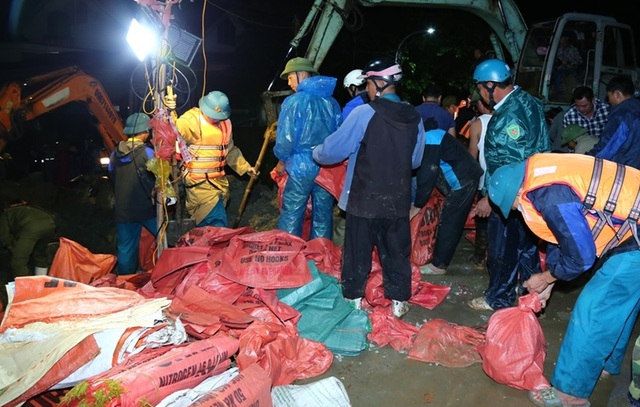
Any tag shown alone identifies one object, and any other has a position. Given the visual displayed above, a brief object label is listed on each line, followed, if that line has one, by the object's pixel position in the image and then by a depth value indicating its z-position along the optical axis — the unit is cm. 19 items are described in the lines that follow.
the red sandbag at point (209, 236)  433
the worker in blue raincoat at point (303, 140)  481
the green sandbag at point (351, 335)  364
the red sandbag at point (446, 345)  356
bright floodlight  402
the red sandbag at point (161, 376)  235
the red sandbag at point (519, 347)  320
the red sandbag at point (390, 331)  377
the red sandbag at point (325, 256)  443
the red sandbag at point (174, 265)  405
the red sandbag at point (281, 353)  314
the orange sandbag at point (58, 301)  326
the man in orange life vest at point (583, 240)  266
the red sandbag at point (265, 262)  392
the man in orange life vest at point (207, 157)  486
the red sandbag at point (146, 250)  543
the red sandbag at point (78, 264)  439
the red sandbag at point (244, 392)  250
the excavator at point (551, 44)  802
